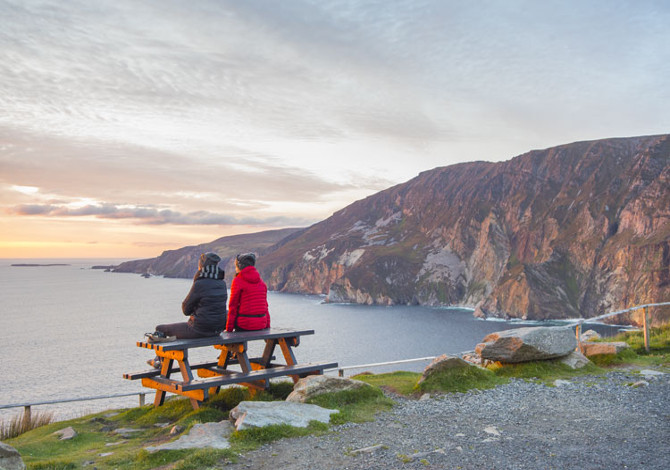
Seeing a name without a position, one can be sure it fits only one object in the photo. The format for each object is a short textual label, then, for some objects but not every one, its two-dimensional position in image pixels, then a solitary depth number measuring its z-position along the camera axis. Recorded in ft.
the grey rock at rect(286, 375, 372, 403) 32.78
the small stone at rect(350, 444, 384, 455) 24.33
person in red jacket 38.32
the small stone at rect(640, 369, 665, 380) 40.15
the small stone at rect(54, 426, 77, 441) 33.00
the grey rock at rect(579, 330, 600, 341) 71.32
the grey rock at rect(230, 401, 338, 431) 27.58
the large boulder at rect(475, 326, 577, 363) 43.55
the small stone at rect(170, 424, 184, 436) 30.42
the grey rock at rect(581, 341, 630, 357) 48.55
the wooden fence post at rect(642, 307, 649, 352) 50.18
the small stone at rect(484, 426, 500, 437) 27.15
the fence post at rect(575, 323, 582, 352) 50.13
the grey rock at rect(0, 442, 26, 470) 19.86
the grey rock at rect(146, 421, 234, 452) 25.44
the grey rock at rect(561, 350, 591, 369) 43.98
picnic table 33.53
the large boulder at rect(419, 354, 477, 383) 39.22
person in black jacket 35.17
